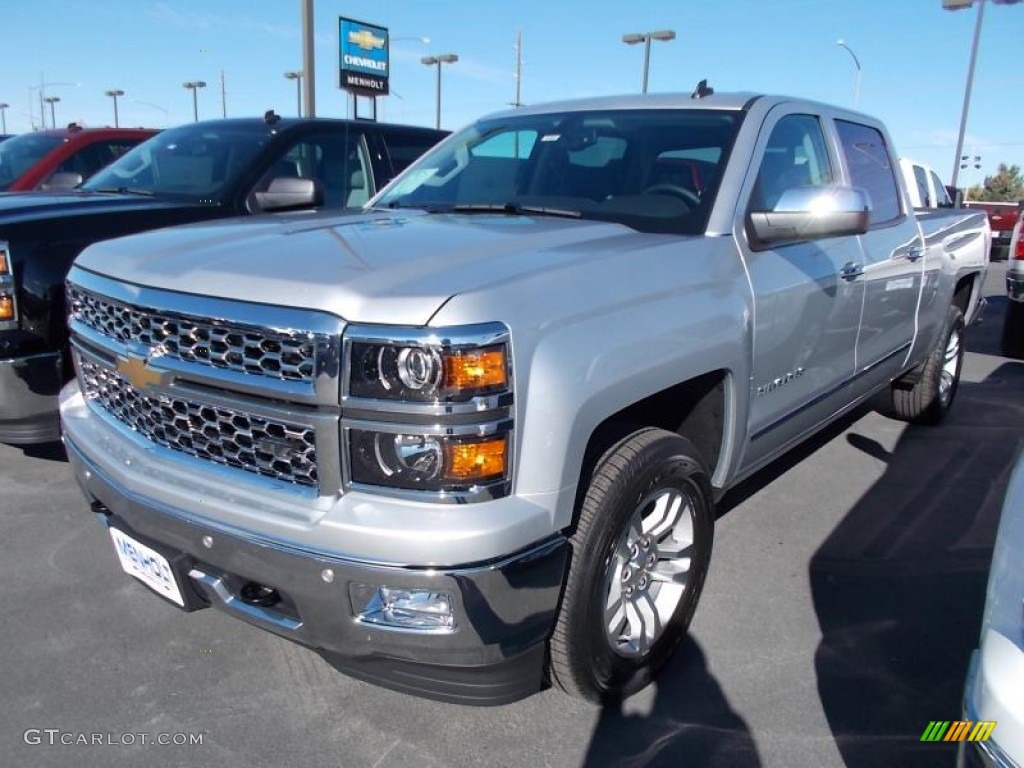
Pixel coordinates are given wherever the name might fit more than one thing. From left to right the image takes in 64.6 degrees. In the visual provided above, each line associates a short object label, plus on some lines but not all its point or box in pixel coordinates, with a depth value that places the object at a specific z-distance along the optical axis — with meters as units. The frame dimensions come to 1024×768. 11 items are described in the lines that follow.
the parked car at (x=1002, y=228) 17.56
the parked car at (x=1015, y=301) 7.70
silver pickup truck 1.88
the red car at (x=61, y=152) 7.21
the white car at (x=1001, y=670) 1.51
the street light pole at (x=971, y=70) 21.25
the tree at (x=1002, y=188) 54.81
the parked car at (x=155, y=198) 3.64
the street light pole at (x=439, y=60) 33.03
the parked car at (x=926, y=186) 7.67
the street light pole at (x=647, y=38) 27.61
